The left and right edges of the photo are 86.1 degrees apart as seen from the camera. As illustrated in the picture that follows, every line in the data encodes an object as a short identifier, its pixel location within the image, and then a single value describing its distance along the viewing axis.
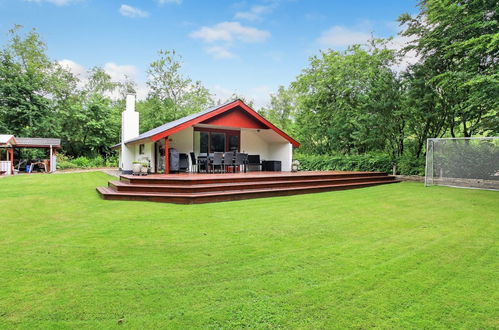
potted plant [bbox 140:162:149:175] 8.98
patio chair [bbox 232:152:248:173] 10.78
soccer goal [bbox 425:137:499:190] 9.80
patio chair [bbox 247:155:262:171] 13.22
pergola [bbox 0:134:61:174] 15.86
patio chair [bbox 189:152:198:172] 11.73
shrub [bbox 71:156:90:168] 21.86
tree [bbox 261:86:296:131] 31.53
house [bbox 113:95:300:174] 11.12
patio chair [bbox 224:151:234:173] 10.74
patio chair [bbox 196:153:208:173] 11.50
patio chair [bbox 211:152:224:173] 10.27
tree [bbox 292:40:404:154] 12.77
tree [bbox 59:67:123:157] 23.63
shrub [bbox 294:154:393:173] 13.27
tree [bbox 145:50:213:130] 26.02
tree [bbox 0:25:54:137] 21.47
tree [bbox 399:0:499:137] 7.90
